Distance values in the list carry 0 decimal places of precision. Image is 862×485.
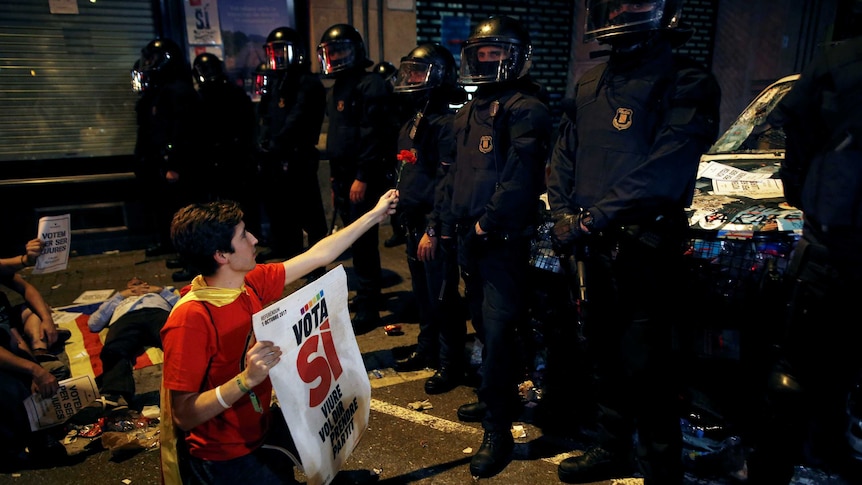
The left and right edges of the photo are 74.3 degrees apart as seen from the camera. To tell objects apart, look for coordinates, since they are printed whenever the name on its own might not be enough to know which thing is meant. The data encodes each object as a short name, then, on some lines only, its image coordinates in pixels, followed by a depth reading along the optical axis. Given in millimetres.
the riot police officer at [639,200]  2572
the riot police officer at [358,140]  5105
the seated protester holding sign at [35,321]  4086
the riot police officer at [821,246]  2277
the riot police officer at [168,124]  6656
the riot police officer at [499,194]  3064
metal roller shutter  7391
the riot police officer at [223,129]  7246
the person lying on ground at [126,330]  3871
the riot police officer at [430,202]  3885
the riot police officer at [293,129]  6078
